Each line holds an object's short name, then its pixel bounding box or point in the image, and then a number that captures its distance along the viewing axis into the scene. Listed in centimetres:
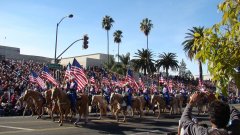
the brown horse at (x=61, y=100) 2100
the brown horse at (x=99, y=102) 2660
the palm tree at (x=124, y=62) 8250
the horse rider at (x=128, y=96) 2650
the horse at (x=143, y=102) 2969
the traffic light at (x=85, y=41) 3555
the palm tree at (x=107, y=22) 8398
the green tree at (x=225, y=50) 564
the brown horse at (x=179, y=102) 3394
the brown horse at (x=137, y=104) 2860
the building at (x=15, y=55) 7612
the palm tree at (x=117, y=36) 9194
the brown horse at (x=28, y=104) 2706
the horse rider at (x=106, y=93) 2969
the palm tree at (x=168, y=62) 8119
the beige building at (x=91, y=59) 8638
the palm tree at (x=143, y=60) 8144
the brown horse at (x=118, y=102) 2489
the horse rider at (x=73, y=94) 2182
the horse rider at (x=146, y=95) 3155
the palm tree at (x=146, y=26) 8269
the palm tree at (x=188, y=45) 6506
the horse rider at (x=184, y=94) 3756
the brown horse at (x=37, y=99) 2502
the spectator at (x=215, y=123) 455
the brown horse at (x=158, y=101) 2966
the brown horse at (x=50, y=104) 2287
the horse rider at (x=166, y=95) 3177
